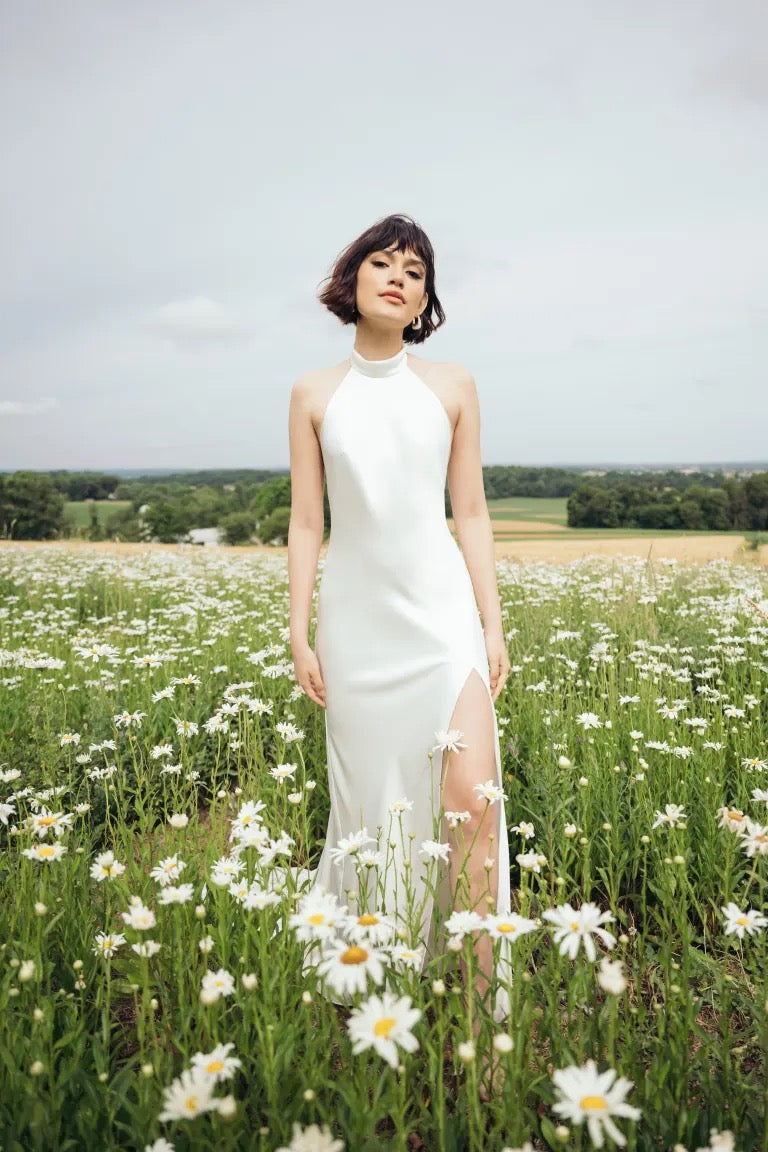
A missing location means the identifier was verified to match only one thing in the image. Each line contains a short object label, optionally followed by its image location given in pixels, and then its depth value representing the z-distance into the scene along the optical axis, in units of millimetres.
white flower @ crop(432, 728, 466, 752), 2275
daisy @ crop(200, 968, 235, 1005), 1395
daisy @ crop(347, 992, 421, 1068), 1101
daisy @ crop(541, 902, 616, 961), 1385
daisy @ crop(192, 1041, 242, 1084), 1270
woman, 2439
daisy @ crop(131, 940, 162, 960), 1600
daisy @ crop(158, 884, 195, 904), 1687
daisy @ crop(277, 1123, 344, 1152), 1131
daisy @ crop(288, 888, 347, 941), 1331
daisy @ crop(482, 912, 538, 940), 1378
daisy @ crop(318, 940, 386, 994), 1198
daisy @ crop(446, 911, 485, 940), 1395
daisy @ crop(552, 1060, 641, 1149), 1053
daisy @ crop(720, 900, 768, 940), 1603
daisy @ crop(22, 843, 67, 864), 1817
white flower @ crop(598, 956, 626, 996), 1195
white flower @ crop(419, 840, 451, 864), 1786
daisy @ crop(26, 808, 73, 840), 2064
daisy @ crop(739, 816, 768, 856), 1639
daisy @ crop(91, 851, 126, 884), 1875
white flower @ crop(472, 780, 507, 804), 1985
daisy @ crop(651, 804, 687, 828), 1954
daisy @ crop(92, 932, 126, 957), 1869
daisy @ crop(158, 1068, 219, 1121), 1167
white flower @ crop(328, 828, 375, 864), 1782
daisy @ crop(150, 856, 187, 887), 1838
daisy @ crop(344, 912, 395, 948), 1340
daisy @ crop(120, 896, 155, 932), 1639
